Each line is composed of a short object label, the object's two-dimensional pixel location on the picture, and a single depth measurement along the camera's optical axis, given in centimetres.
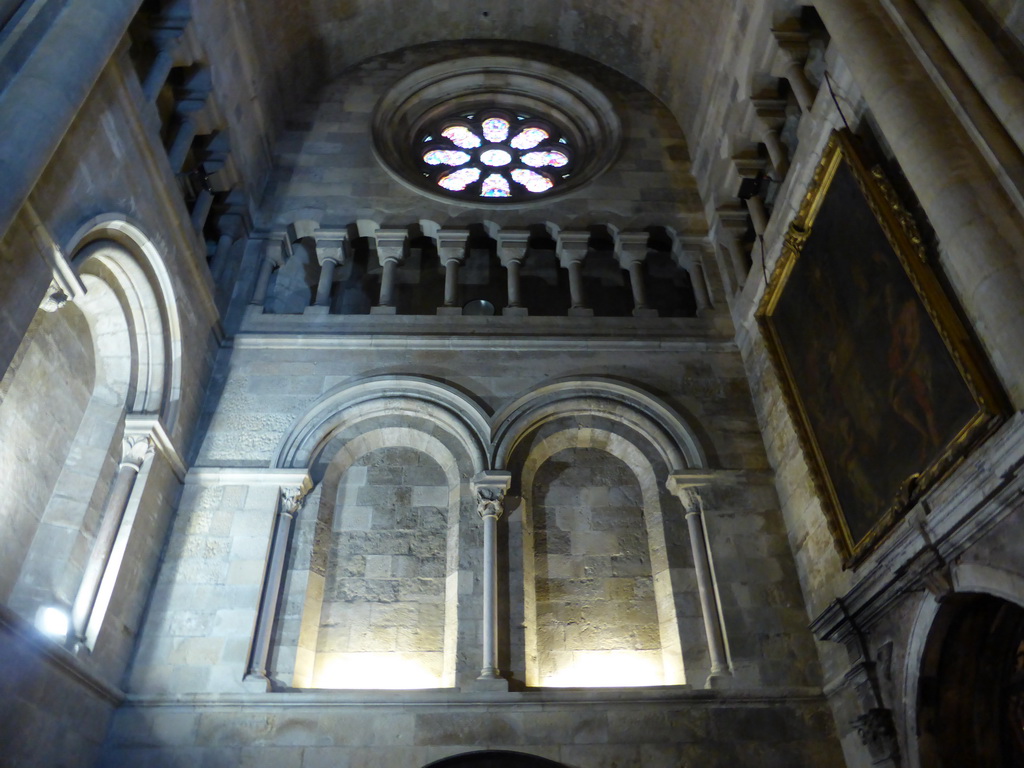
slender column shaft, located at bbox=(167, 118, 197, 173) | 834
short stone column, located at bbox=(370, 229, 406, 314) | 1002
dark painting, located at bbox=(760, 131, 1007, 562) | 525
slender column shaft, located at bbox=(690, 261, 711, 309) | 978
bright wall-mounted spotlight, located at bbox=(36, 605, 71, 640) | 603
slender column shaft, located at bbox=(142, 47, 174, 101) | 769
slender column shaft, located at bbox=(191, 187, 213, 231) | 890
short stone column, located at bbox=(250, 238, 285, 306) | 970
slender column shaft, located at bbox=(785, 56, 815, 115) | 801
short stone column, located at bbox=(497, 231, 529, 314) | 1008
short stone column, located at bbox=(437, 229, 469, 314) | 1005
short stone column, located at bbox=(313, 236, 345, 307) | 988
